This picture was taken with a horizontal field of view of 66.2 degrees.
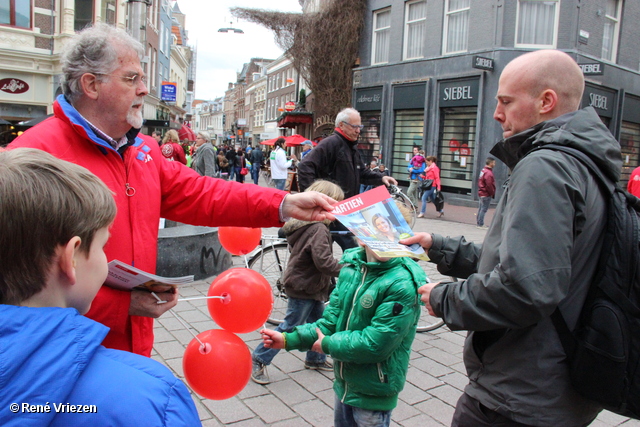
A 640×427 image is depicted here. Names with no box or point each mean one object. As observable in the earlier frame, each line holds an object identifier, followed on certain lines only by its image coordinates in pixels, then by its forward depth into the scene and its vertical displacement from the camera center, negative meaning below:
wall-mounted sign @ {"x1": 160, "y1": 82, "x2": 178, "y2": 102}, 35.06 +4.75
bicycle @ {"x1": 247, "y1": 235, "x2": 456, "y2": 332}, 5.22 -1.13
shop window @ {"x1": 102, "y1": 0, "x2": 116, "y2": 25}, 24.88 +7.43
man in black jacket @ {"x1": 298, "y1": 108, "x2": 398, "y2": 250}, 5.28 +0.08
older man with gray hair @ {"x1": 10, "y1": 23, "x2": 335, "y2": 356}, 1.82 +0.02
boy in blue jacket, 0.90 -0.34
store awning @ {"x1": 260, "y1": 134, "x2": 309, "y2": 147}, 27.38 +1.48
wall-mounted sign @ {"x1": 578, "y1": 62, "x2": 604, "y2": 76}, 14.14 +3.31
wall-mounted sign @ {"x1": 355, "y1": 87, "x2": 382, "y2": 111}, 21.23 +3.13
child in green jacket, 2.30 -0.81
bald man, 1.57 -0.27
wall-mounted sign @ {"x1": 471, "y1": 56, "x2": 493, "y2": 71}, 15.95 +3.72
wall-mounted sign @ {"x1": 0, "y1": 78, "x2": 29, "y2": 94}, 21.89 +2.88
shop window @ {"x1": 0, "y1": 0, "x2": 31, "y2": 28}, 21.16 +5.97
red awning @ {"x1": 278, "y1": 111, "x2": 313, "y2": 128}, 30.66 +3.11
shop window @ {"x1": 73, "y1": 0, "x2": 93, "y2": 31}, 23.84 +6.90
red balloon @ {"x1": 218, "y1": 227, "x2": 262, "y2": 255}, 3.80 -0.59
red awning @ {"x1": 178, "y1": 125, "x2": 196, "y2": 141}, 22.71 +1.20
